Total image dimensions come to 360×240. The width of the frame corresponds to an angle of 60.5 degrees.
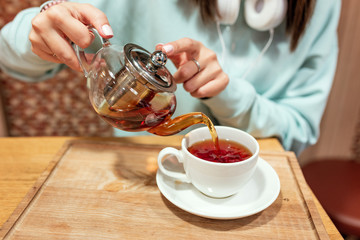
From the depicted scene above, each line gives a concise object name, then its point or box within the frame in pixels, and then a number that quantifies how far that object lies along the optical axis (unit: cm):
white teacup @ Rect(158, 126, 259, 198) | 61
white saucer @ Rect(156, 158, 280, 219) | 63
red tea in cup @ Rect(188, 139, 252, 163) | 69
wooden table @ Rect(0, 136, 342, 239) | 72
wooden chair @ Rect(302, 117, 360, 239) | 130
